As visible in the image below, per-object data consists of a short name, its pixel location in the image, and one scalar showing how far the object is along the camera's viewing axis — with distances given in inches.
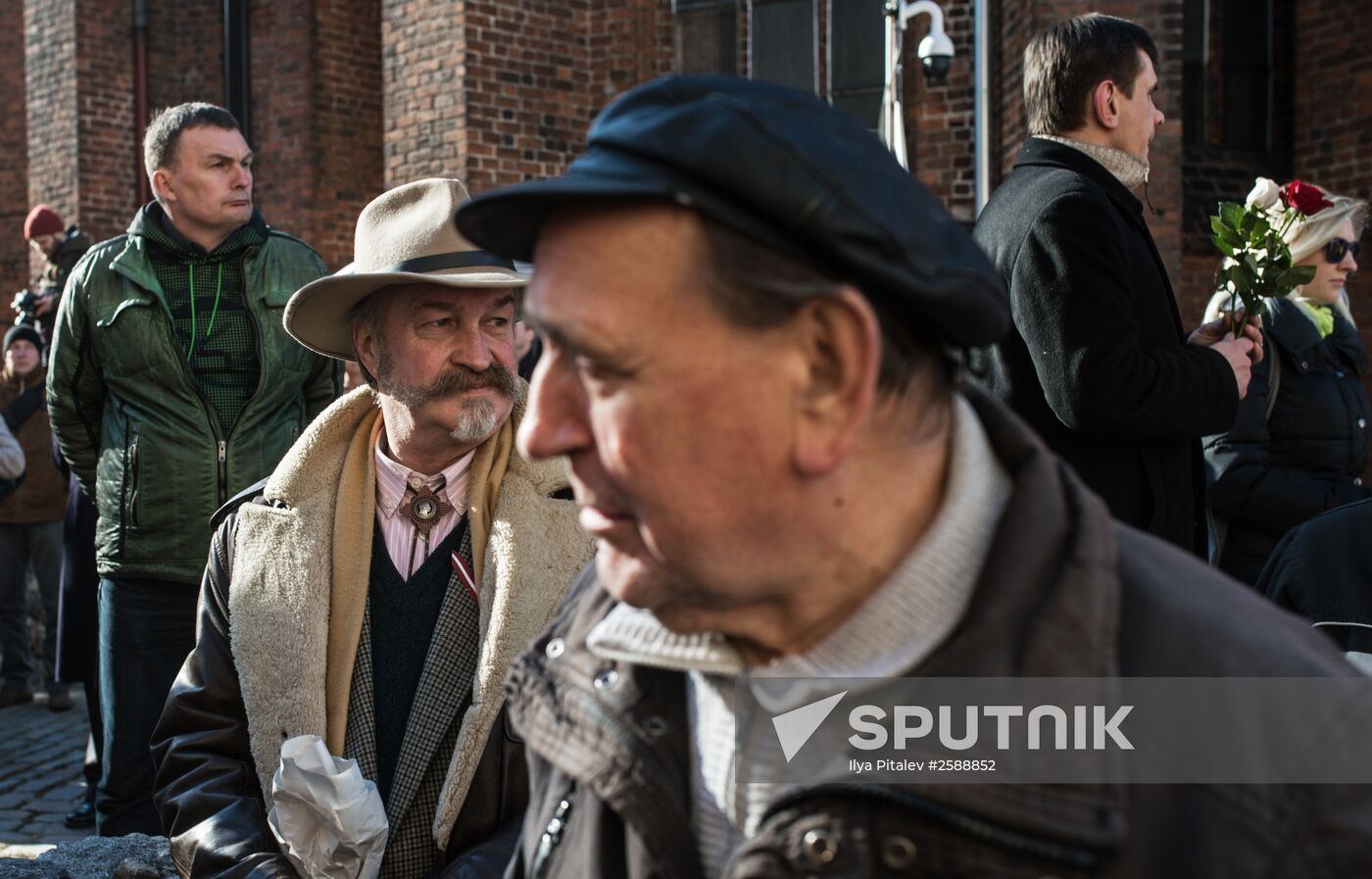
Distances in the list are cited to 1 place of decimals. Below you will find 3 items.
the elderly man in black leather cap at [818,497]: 46.5
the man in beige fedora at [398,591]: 104.0
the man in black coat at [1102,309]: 129.2
